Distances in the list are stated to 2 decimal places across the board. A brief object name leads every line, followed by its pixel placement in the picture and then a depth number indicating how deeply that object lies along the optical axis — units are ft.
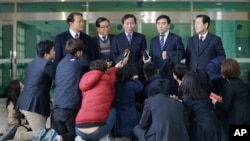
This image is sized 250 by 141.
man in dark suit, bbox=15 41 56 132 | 14.70
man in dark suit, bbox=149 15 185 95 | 16.43
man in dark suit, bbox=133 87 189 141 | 12.82
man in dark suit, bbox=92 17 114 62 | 16.83
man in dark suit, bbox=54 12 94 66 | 15.76
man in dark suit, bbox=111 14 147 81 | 16.72
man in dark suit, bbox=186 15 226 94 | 16.39
